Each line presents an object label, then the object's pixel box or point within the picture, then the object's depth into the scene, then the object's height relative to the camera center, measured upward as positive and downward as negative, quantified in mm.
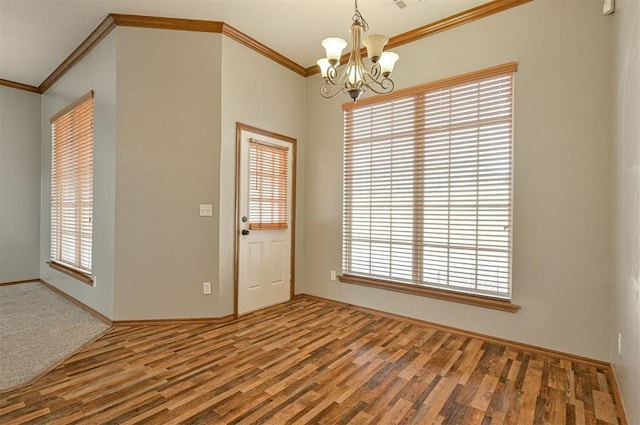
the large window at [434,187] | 3043 +280
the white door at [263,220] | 3771 -117
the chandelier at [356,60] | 2283 +1139
